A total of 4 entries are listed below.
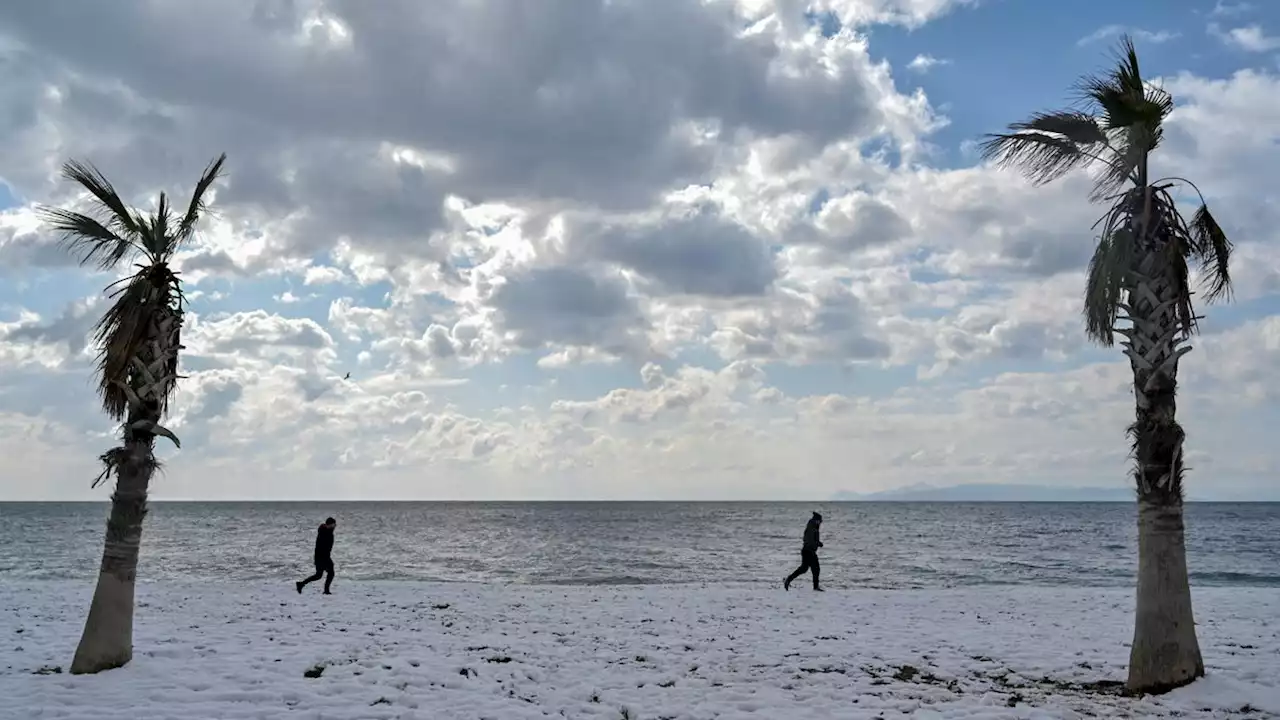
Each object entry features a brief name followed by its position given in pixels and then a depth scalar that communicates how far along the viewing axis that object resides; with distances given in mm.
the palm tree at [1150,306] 10359
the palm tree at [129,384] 11172
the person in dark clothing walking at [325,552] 20906
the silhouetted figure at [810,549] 21875
